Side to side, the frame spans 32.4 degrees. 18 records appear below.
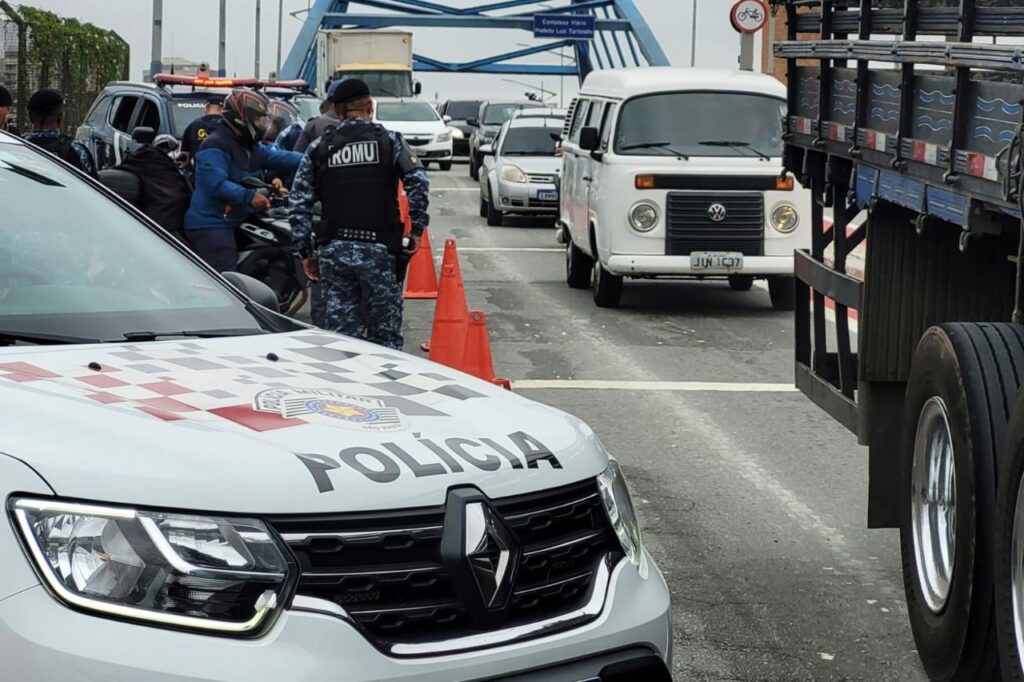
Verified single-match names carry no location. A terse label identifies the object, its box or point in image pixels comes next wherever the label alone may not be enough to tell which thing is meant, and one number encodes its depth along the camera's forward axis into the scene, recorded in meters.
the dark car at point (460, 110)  54.54
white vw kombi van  15.21
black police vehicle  18.39
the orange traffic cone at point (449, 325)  10.41
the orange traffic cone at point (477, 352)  9.77
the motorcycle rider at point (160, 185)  11.61
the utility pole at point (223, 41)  50.62
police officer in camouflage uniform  9.55
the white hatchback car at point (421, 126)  41.56
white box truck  46.12
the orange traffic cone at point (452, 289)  10.65
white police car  3.11
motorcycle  13.02
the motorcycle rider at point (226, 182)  11.55
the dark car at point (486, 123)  38.72
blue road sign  78.38
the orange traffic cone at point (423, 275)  16.12
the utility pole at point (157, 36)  36.75
